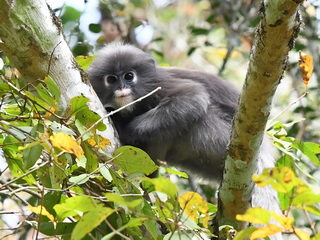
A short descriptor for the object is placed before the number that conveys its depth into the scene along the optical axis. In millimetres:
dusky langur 8125
